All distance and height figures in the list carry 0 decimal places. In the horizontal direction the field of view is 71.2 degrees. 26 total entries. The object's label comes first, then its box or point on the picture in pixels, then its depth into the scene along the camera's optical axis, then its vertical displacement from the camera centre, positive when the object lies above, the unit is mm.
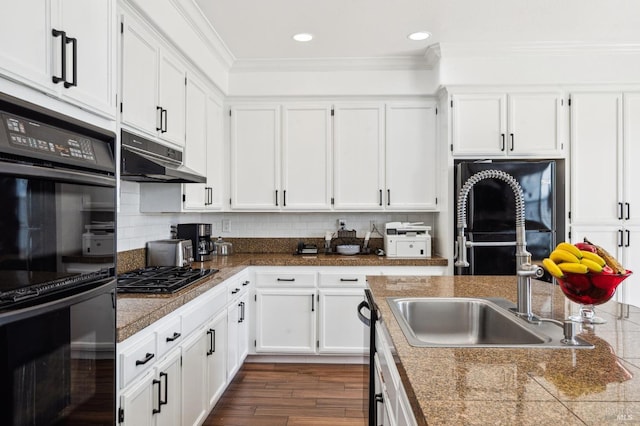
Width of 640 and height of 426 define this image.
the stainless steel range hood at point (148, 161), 2230 +284
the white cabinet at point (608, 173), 3635 +347
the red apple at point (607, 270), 1456 -178
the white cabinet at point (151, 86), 2238 +730
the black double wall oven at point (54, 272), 960 -141
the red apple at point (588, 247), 1566 -112
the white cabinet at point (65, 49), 1083 +453
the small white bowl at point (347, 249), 4062 -309
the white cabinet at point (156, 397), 1640 -737
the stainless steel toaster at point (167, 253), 3143 -268
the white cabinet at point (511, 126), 3676 +736
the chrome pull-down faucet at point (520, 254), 1578 -150
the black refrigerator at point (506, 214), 3424 +10
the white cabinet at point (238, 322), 3107 -805
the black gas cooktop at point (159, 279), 2198 -361
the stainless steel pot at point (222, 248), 4051 -301
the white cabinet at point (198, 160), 3127 +426
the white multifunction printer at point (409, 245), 3865 -258
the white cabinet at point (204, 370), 2248 -870
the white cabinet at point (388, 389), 1178 -556
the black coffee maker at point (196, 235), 3510 -159
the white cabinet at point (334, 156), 3969 +525
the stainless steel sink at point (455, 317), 1771 -433
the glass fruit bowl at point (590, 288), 1457 -242
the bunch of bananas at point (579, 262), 1451 -155
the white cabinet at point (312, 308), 3697 -767
